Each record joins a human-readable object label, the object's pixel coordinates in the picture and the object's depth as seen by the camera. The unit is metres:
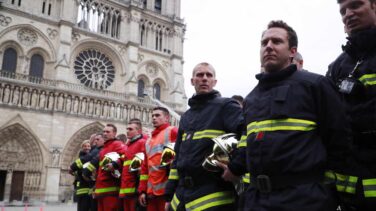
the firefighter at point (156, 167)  4.56
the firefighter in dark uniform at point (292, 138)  2.00
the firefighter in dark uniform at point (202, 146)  3.16
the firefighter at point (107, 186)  5.96
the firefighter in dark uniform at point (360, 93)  2.01
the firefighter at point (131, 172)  5.47
